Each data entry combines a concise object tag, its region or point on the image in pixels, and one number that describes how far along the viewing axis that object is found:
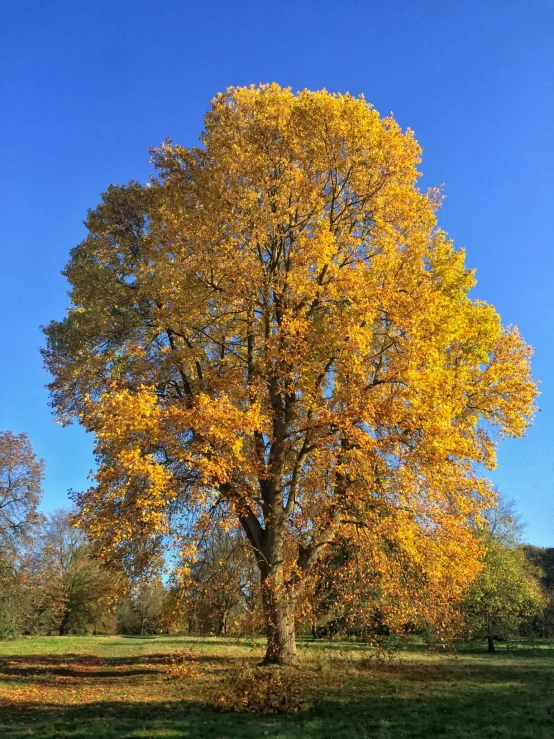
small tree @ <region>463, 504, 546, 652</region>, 25.66
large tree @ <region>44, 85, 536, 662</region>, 12.52
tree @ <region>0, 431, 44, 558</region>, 29.45
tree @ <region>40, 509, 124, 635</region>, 46.28
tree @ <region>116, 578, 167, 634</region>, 52.66
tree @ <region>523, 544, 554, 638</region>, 42.59
